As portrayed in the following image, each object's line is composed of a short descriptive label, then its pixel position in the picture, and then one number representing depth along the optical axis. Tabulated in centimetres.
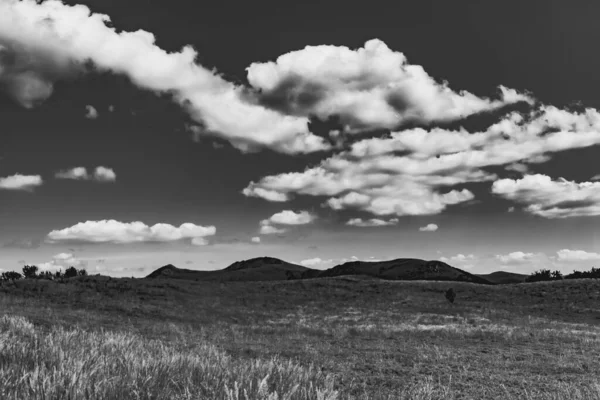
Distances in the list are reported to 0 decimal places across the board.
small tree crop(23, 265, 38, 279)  5319
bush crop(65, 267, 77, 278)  6141
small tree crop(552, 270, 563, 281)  8875
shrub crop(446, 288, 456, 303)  4647
